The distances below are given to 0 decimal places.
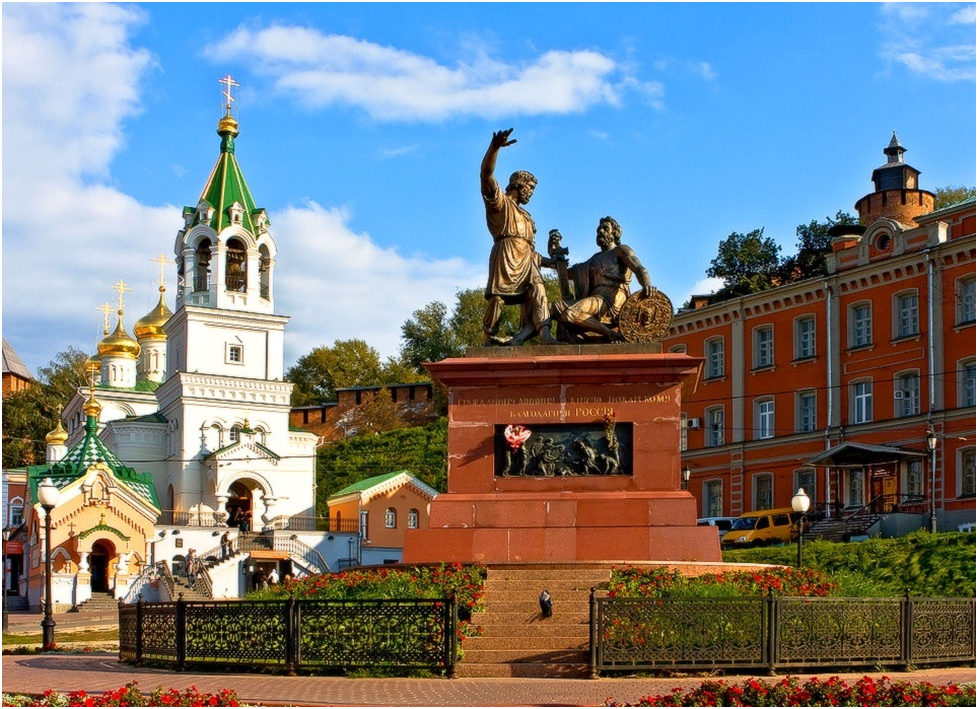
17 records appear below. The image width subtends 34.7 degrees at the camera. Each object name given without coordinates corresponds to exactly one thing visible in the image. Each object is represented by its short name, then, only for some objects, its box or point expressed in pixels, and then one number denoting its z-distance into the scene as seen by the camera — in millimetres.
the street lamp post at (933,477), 45316
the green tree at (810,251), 74562
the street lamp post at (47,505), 26662
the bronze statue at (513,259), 22484
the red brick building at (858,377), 52656
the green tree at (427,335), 95312
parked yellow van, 49406
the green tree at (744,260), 76875
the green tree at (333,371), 100812
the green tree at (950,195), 76438
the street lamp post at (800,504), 33438
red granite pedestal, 20297
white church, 66875
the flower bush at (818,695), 12555
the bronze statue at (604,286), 22000
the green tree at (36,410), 98562
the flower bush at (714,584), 17484
